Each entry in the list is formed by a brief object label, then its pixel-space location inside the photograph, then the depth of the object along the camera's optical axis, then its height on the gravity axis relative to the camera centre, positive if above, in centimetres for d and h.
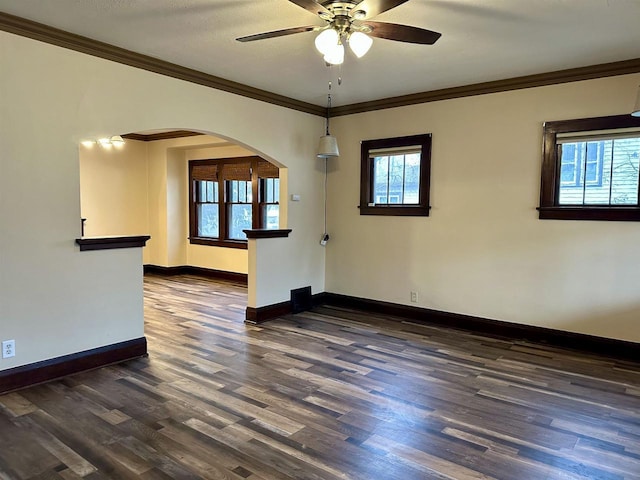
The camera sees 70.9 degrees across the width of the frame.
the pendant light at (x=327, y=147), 498 +63
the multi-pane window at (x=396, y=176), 514 +35
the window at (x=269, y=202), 730 +3
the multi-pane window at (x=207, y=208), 809 -9
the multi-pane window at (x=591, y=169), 395 +34
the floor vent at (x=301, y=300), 555 -120
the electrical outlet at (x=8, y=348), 313 -103
